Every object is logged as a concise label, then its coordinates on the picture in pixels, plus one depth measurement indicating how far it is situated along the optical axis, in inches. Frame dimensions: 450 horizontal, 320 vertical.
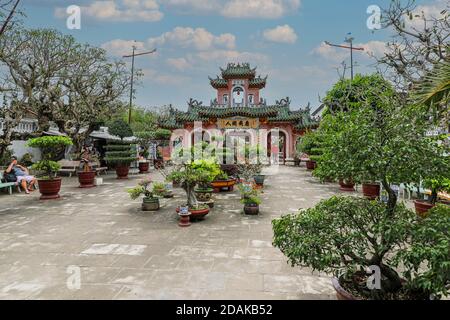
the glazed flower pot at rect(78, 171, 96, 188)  418.3
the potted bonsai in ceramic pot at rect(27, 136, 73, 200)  327.9
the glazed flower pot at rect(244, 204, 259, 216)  263.0
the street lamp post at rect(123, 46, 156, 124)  879.4
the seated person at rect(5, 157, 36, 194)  370.9
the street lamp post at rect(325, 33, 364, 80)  856.9
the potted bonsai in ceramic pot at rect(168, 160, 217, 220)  239.1
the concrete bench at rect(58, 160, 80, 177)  550.3
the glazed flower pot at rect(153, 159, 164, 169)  715.4
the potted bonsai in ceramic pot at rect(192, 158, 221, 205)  242.9
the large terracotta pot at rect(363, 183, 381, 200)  337.0
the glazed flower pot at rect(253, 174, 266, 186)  426.9
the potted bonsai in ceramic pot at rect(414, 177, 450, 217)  223.0
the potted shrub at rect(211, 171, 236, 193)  388.2
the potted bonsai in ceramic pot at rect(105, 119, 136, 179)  505.4
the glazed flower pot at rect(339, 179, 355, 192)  406.3
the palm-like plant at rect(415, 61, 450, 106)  111.7
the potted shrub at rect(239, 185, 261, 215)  261.9
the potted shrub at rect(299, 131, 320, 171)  600.2
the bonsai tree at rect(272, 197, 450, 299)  84.9
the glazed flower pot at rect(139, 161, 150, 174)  652.7
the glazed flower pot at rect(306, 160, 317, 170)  701.0
